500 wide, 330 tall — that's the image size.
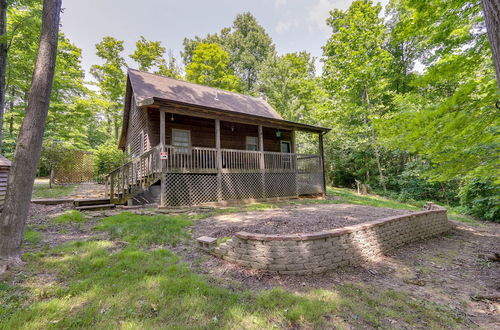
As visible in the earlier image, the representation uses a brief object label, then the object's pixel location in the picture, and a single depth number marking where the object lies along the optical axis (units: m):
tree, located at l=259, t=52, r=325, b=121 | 21.38
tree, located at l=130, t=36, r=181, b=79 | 21.12
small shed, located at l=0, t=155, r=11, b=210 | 6.34
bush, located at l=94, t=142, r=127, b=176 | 14.63
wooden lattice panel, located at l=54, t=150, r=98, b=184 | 13.82
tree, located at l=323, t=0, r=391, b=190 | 15.63
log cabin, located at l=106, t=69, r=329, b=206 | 8.40
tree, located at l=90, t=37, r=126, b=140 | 19.62
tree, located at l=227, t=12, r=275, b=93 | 25.78
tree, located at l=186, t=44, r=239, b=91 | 21.27
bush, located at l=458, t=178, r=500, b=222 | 9.36
